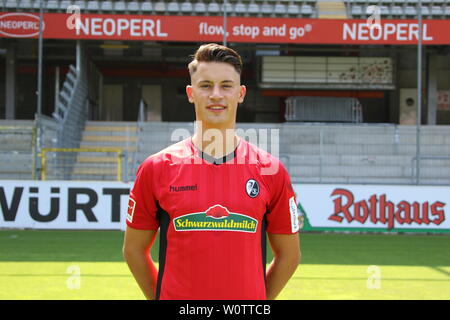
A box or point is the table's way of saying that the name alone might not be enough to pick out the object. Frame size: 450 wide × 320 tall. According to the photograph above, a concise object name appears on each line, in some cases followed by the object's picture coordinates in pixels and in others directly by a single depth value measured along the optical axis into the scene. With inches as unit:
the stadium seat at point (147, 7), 700.7
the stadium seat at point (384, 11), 698.8
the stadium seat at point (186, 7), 698.1
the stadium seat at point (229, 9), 692.1
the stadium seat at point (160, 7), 698.2
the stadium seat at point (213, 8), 694.5
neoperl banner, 649.6
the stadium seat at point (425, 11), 697.0
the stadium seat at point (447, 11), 692.1
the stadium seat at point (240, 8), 693.9
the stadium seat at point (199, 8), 697.0
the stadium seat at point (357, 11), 703.7
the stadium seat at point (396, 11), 698.2
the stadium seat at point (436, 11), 693.3
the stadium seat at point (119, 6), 697.0
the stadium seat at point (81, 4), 669.9
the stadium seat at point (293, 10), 714.2
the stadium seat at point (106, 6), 686.5
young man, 82.0
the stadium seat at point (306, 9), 717.3
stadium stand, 592.7
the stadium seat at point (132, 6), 699.8
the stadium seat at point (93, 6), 681.6
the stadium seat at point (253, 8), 702.0
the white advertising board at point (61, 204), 455.2
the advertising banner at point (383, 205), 477.4
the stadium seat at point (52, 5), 672.4
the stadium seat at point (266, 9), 710.5
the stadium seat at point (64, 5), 681.0
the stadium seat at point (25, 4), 662.5
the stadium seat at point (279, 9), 714.2
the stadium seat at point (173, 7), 697.0
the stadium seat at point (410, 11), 697.6
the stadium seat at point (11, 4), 657.0
